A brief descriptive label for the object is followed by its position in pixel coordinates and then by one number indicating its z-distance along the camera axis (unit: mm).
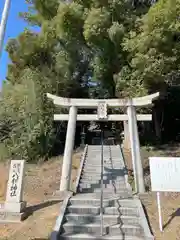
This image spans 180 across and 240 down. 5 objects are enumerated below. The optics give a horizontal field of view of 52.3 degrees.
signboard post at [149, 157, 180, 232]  3884
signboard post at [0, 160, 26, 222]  4090
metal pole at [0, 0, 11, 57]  3241
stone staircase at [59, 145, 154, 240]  3677
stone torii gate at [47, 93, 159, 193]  5290
